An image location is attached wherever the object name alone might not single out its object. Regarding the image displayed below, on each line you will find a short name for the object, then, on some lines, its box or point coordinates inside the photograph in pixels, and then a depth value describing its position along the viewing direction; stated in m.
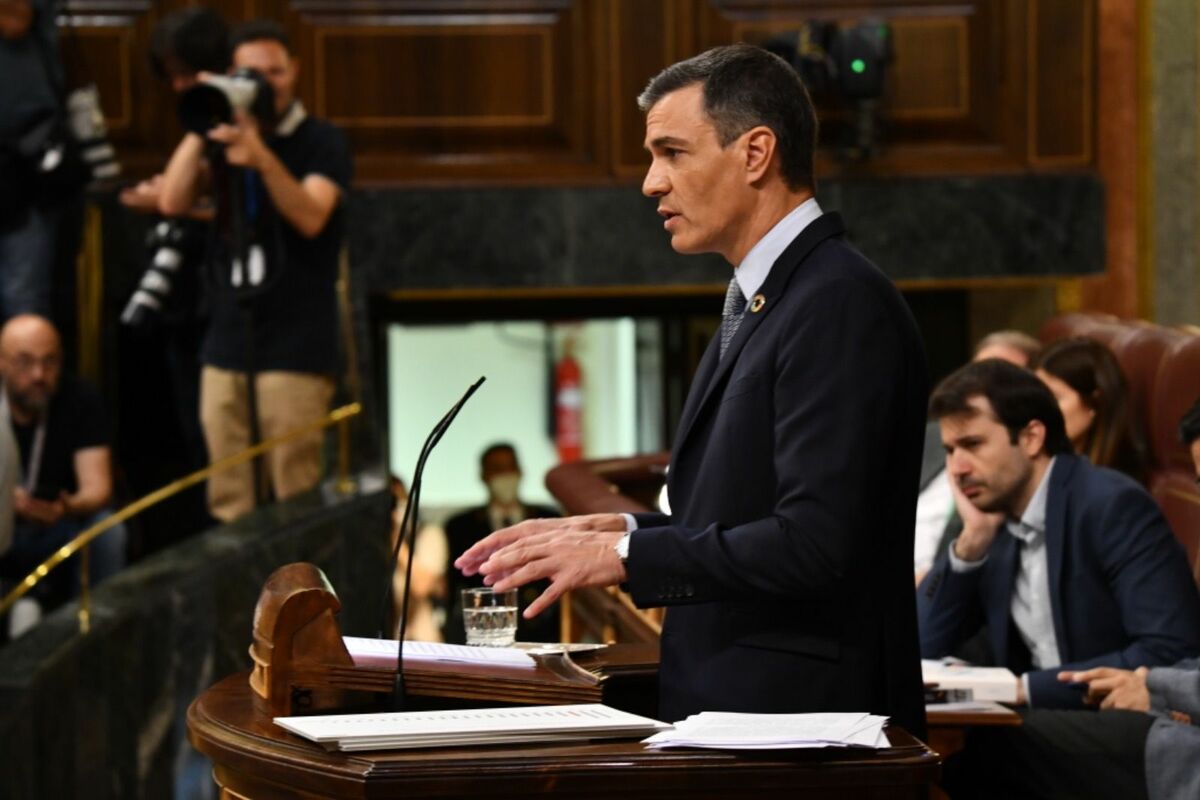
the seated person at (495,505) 14.38
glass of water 4.77
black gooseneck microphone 3.96
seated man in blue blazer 6.57
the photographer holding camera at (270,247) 9.95
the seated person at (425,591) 13.62
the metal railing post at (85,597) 9.43
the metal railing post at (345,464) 11.77
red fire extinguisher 18.17
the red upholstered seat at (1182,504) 7.66
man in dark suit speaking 3.82
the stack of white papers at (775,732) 3.48
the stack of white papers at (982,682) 6.12
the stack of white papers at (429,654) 4.14
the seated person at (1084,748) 5.60
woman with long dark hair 8.13
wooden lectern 3.45
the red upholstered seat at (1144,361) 8.34
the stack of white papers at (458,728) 3.53
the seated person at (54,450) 10.67
